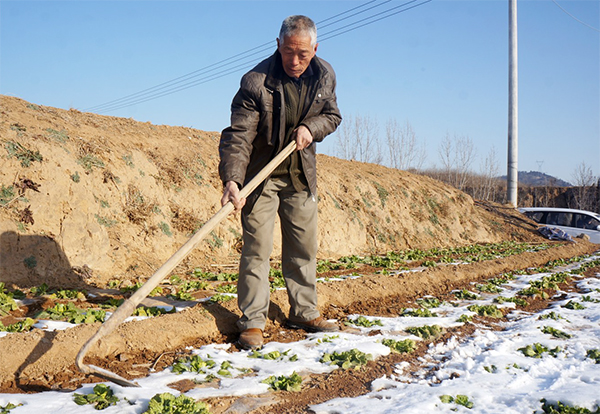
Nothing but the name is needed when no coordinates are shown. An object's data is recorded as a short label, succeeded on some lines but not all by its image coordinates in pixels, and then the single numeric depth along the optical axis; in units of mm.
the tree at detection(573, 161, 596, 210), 32247
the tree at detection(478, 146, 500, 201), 35094
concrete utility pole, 20547
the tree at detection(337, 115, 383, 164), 31766
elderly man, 3703
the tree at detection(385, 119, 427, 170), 32875
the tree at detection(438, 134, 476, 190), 34062
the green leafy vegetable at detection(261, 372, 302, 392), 2892
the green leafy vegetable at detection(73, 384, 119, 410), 2578
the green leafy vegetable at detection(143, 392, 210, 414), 2418
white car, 16250
